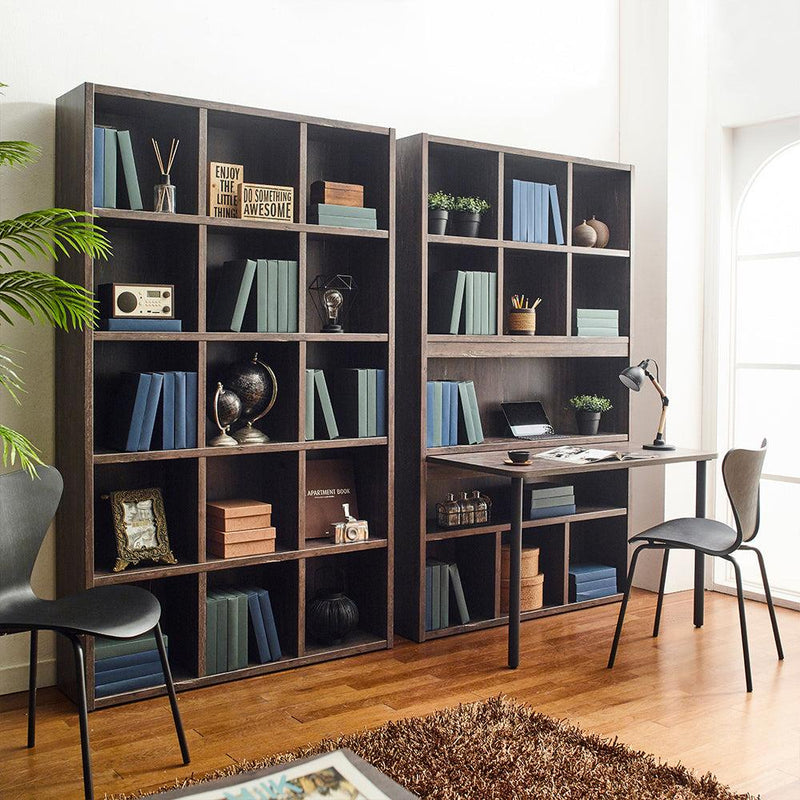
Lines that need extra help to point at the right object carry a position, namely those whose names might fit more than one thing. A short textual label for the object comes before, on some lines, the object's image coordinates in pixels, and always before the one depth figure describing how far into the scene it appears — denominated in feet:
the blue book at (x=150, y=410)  11.55
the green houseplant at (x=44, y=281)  9.68
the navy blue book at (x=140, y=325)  11.41
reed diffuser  11.77
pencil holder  14.93
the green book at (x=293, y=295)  12.59
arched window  16.07
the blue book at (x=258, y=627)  12.50
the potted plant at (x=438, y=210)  13.96
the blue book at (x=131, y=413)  11.49
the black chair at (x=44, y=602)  9.10
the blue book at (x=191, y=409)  11.88
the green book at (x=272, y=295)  12.42
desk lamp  14.39
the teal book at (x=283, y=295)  12.51
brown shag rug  9.07
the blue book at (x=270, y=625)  12.62
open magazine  13.57
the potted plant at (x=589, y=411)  15.83
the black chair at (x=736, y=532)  12.40
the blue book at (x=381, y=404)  13.41
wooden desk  12.65
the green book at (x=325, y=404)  12.94
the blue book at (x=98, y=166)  11.18
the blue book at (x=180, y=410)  11.78
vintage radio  11.42
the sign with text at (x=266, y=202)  12.27
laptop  15.44
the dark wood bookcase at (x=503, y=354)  13.89
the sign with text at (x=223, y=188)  12.14
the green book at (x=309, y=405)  12.84
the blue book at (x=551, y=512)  14.96
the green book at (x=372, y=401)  13.29
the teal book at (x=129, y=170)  11.40
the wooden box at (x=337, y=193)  13.03
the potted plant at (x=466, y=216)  14.16
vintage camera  13.24
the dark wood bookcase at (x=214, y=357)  11.42
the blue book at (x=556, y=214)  15.21
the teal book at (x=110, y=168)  11.26
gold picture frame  11.72
